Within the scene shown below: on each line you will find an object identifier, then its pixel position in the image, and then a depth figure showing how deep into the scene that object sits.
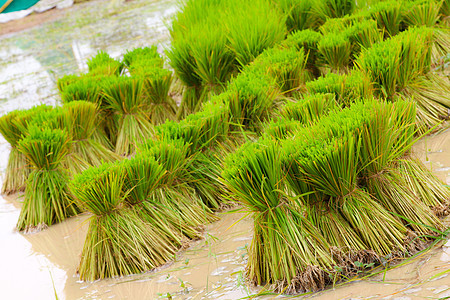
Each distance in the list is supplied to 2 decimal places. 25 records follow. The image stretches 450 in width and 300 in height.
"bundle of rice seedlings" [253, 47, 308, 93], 6.53
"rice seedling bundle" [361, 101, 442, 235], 3.81
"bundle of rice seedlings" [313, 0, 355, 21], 8.88
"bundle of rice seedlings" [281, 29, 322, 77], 7.36
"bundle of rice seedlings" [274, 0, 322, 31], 8.92
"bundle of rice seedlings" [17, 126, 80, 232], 6.11
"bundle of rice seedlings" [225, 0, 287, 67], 7.56
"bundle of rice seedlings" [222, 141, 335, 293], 3.57
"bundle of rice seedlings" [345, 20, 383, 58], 7.00
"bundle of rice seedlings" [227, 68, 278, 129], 5.95
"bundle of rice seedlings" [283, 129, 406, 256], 3.62
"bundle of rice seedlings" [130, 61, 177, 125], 7.76
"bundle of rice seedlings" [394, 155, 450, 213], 4.06
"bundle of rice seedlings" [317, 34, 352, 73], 6.84
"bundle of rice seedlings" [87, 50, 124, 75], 8.68
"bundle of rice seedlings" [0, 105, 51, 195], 7.03
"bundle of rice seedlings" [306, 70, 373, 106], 5.32
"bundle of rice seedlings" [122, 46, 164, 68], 8.65
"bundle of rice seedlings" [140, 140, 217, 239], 5.05
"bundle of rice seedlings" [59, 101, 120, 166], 6.85
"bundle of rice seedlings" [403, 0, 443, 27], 7.36
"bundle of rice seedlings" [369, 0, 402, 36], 7.54
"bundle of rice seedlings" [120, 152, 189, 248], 4.80
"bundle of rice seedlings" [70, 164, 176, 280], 4.57
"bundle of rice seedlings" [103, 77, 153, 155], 7.49
